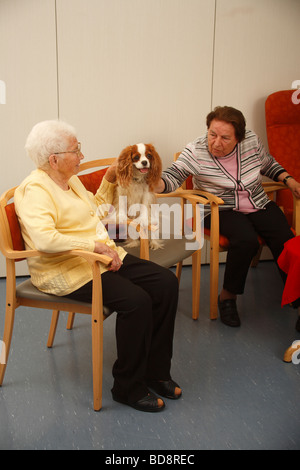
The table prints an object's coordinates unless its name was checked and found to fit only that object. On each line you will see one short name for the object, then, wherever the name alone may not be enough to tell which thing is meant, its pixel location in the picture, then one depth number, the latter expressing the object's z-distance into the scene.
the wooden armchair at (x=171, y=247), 2.22
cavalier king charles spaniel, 2.21
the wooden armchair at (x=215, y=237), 2.52
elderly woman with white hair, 1.75
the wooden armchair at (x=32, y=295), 1.73
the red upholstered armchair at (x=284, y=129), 3.15
